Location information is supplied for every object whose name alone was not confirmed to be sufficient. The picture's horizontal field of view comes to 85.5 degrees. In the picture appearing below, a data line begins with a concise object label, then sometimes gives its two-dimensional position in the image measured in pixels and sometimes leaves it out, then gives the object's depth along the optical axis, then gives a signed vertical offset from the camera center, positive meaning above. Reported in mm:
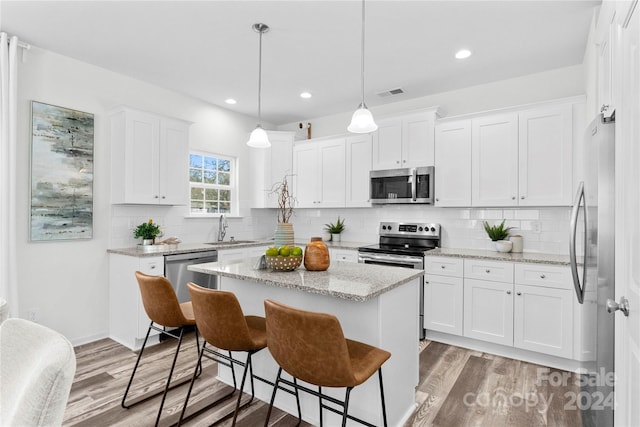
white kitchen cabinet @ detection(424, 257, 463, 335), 3389 -804
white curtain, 2801 +360
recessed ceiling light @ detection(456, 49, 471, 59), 3121 +1480
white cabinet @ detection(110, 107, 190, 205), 3512 +585
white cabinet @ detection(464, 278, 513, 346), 3139 -893
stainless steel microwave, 3930 +348
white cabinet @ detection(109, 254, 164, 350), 3254 -850
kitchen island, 1866 -576
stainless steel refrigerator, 1438 -217
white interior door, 1225 -50
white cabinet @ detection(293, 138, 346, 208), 4680 +574
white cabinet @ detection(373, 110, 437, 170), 3939 +870
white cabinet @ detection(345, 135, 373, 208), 4438 +589
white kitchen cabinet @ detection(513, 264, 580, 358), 2891 -810
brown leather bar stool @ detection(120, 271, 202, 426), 2068 -557
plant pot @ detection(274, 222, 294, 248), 2322 -144
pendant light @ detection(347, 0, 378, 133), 2174 +588
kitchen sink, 4465 -389
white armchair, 690 -366
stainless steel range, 3619 -376
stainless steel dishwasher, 3445 -607
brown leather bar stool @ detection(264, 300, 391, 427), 1384 -570
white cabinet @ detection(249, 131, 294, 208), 5094 +692
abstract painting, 3080 +359
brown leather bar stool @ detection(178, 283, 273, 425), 1743 -568
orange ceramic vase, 2238 -280
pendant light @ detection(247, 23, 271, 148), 2654 +595
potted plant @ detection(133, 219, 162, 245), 3612 -206
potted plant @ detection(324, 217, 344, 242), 4887 -228
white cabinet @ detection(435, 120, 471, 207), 3691 +563
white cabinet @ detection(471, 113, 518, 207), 3430 +562
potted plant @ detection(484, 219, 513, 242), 3631 -175
